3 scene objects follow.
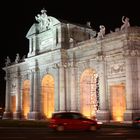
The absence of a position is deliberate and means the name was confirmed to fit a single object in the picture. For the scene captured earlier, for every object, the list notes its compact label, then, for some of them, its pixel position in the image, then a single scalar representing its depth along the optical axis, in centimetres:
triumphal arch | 2978
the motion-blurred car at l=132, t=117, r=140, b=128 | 2362
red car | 1989
